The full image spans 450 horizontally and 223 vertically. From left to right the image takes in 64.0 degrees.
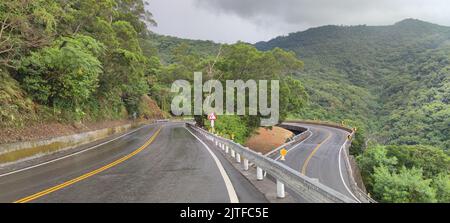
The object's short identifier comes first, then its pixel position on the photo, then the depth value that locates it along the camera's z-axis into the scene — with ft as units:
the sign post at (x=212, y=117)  103.23
